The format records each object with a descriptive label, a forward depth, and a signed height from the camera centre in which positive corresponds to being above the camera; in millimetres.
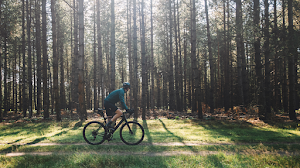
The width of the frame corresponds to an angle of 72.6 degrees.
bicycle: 7715 -1681
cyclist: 7648 -539
